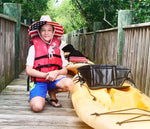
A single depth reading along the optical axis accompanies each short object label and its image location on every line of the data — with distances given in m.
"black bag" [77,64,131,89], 3.58
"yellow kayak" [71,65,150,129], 2.16
